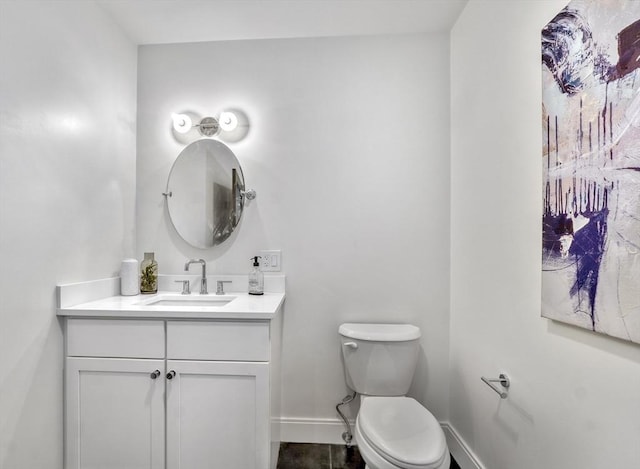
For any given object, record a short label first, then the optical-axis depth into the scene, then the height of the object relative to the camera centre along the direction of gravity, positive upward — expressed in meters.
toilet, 1.10 -0.77
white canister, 1.67 -0.24
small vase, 1.75 -0.24
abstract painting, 0.73 +0.18
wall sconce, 1.82 +0.64
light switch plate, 1.79 -0.16
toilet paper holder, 1.21 -0.59
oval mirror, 1.83 +0.24
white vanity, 1.29 -0.65
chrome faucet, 1.76 -0.22
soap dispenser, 1.71 -0.26
